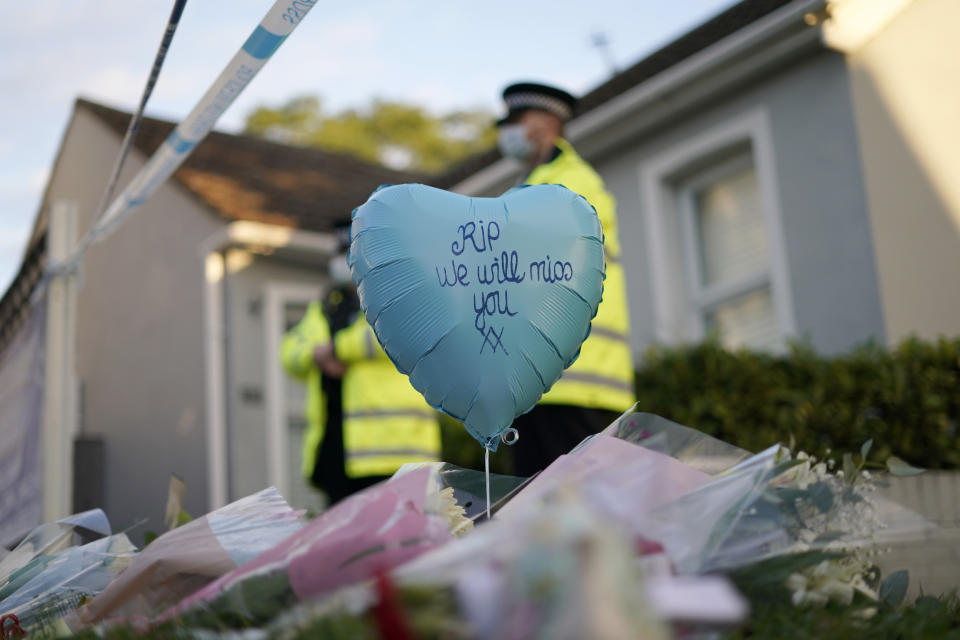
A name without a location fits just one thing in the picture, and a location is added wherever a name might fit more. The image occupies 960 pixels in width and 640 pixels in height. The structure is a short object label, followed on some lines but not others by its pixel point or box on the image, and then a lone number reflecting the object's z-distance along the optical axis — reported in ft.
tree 86.74
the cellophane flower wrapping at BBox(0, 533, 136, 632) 5.77
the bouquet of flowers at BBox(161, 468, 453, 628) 4.13
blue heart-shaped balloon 7.05
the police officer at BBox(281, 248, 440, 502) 16.84
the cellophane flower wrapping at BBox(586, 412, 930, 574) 4.25
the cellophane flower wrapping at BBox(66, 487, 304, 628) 4.91
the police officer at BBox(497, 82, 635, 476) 11.59
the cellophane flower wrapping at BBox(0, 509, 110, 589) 6.89
